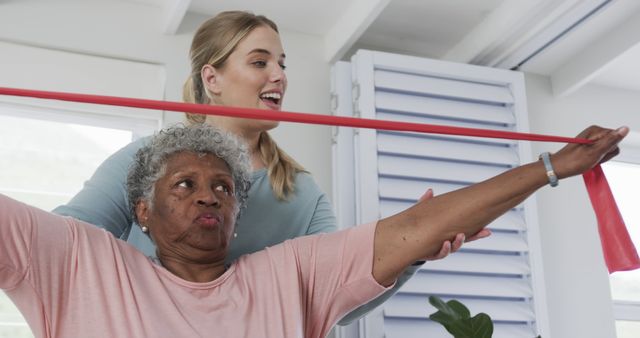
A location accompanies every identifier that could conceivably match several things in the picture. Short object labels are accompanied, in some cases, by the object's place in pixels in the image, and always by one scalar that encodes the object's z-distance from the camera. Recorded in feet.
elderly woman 4.03
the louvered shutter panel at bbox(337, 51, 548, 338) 8.36
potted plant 4.87
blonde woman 5.35
